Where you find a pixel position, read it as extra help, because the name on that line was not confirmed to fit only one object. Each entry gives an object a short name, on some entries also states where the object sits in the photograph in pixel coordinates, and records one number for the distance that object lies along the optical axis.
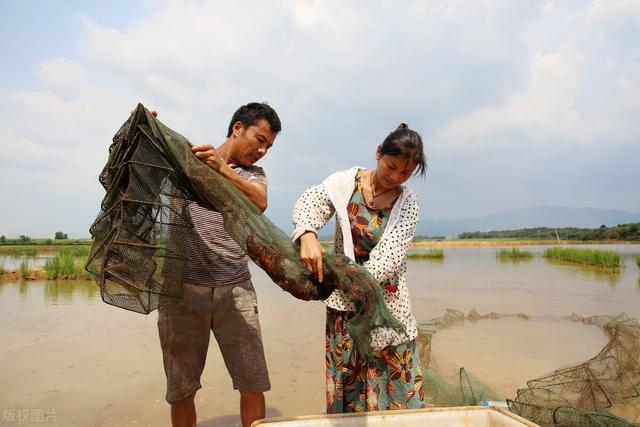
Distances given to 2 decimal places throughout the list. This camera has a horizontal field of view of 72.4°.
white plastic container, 1.47
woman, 1.69
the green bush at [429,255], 20.72
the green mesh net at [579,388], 2.68
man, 2.11
